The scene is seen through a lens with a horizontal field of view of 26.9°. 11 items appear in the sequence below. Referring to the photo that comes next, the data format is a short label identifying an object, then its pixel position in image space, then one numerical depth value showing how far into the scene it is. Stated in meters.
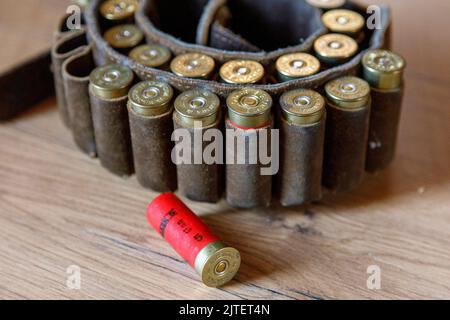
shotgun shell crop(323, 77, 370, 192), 0.47
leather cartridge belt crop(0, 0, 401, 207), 0.47
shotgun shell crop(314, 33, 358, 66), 0.49
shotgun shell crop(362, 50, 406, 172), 0.48
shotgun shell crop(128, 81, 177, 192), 0.47
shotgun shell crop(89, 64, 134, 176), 0.48
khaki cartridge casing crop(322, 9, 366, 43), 0.51
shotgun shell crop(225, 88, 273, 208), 0.46
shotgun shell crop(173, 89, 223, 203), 0.46
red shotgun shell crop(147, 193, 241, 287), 0.45
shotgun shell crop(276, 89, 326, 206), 0.46
